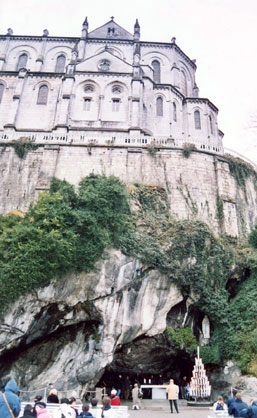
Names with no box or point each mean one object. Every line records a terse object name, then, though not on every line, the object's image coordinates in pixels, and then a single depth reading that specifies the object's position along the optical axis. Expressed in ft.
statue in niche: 67.46
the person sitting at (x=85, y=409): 22.39
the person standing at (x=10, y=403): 17.60
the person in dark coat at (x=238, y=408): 25.70
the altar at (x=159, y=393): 62.18
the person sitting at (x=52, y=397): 31.29
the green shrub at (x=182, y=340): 63.62
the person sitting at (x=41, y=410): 21.40
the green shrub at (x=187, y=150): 87.40
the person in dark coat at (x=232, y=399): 28.39
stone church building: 83.51
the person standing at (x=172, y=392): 40.65
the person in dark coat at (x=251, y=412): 24.62
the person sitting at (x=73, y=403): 27.02
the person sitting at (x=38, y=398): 26.04
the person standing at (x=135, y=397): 52.54
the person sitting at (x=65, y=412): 25.72
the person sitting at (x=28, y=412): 21.12
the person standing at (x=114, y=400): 38.53
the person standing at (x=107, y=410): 22.52
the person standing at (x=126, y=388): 76.23
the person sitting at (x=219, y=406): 33.58
